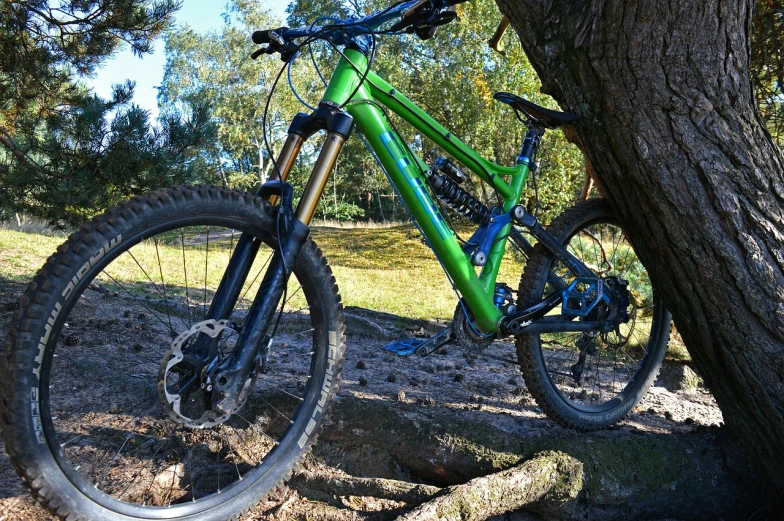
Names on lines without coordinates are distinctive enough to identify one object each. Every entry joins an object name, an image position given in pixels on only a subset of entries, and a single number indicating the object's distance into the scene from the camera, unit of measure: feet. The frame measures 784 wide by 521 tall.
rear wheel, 9.21
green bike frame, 7.25
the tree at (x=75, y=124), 14.30
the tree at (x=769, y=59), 11.48
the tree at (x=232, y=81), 106.83
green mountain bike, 5.39
